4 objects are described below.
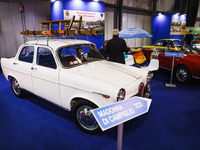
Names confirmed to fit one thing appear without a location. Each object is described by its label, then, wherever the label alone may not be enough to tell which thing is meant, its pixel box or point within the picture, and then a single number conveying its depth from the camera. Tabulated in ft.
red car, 17.51
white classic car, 8.39
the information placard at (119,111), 4.48
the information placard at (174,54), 17.04
